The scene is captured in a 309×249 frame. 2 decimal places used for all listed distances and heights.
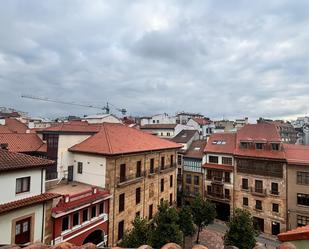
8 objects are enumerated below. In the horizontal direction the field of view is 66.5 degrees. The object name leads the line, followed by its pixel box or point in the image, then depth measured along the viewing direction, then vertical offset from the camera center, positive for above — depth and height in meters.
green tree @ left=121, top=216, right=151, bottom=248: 18.88 -8.03
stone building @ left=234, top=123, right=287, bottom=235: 32.91 -5.55
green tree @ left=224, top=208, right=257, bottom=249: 22.69 -9.08
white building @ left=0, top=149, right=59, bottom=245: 15.08 -4.41
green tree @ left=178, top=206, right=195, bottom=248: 26.58 -9.53
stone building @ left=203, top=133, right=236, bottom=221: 37.69 -5.79
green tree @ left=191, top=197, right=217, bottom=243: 29.14 -9.17
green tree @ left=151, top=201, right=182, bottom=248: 20.56 -8.10
